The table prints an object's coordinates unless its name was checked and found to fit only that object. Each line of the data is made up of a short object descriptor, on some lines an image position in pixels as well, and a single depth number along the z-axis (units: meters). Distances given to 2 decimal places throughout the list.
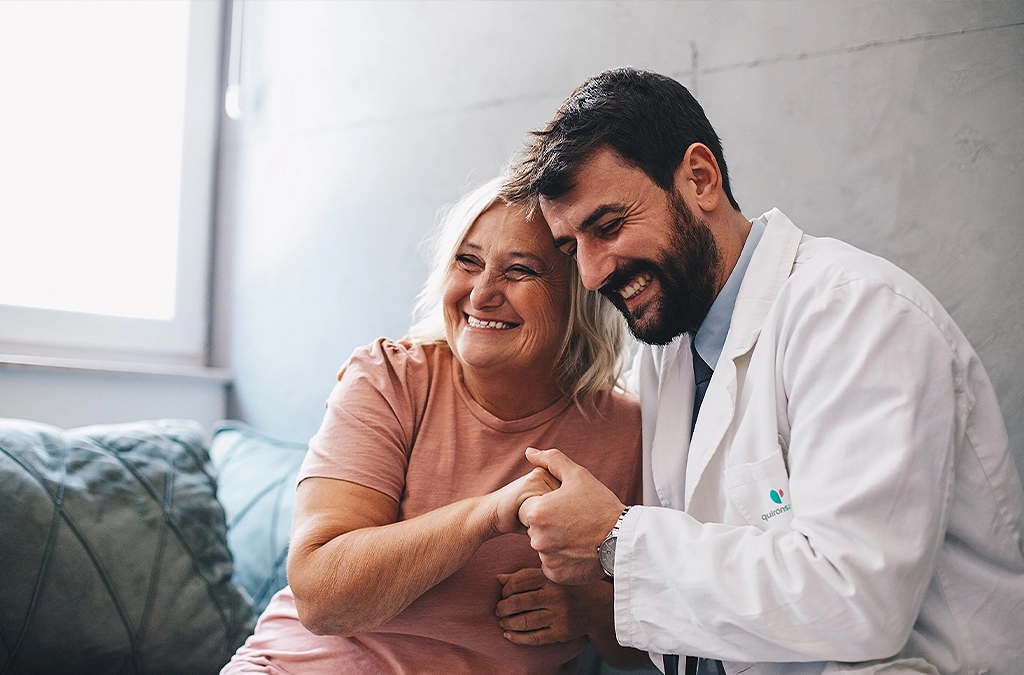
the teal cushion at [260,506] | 1.85
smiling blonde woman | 1.26
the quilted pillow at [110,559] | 1.47
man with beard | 1.01
